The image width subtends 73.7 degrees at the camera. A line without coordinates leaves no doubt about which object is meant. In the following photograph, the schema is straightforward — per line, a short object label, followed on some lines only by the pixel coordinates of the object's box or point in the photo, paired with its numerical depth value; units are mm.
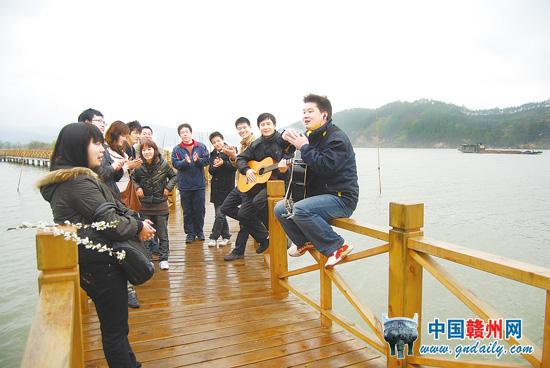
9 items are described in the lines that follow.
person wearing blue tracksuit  5566
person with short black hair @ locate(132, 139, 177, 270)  4613
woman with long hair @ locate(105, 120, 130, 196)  3826
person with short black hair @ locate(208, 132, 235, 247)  5719
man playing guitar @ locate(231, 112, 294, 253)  4477
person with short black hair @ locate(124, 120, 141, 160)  4794
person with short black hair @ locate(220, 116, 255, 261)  5062
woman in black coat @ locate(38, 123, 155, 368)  1923
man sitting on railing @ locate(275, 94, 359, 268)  2783
